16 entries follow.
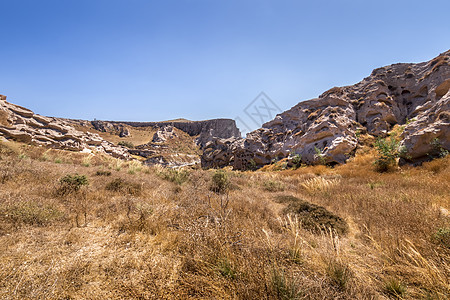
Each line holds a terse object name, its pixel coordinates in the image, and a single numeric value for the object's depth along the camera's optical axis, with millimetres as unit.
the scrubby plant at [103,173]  7505
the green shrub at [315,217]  3783
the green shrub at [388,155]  11248
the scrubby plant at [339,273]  1806
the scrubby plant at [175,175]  8172
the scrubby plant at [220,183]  7013
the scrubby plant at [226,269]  1802
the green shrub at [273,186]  8807
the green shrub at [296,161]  20923
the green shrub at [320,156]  18344
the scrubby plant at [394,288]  1846
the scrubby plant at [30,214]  2721
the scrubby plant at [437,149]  9534
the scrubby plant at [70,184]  4296
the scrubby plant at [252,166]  28500
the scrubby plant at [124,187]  5215
